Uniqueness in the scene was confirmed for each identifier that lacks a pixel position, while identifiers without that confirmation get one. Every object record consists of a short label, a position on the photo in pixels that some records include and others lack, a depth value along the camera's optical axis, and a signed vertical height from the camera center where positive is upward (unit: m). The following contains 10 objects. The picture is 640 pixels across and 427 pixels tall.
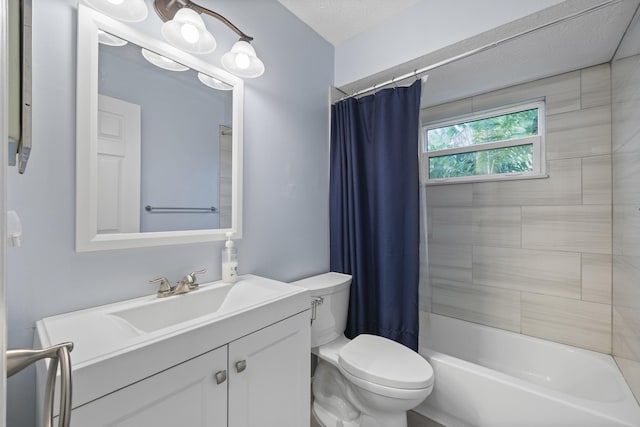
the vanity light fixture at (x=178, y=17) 0.97 +0.75
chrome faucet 1.08 -0.30
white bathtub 1.15 -0.88
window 1.88 +0.51
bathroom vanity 0.65 -0.42
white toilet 1.22 -0.76
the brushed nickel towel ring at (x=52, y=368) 0.35 -0.21
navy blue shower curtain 1.61 +0.04
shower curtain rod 1.13 +0.84
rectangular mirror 0.96 +0.29
